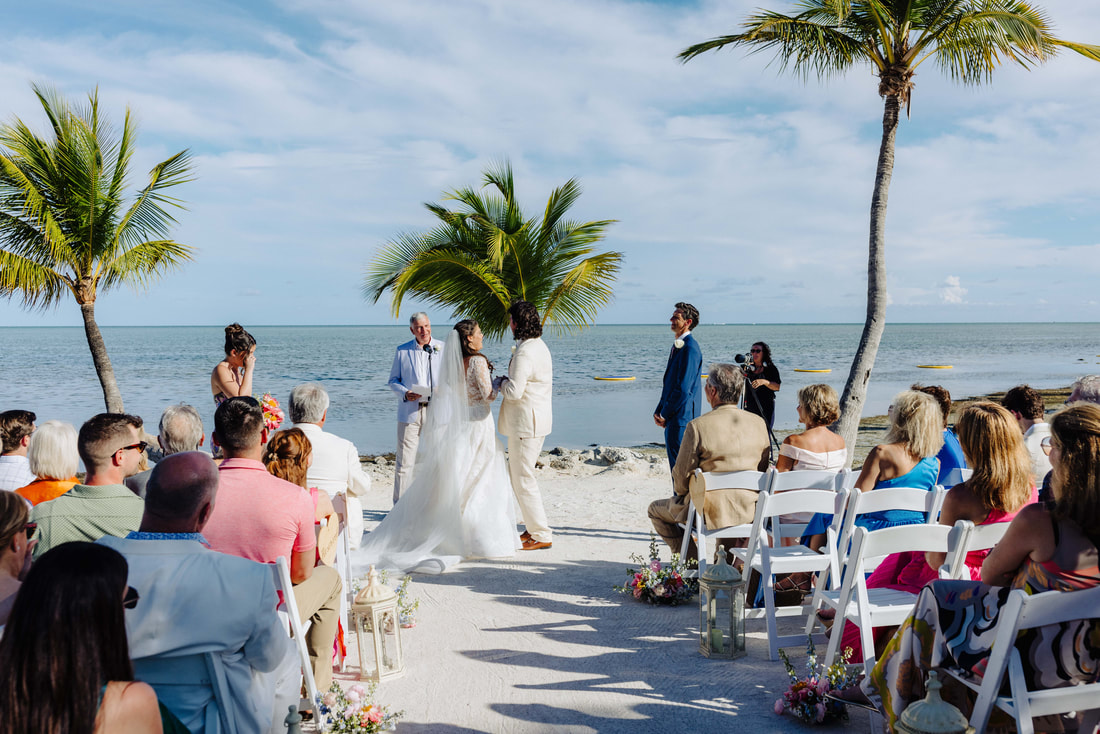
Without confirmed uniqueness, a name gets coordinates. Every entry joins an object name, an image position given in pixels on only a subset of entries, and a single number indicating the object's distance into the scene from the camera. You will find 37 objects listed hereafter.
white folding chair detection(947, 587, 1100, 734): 2.45
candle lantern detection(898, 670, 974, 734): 2.37
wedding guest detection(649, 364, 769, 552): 5.02
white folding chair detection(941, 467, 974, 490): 4.69
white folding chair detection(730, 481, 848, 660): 4.22
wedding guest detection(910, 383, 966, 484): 5.08
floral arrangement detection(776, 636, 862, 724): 3.45
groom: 6.72
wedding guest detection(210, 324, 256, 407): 6.32
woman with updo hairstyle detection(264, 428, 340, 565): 3.88
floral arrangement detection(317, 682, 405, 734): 3.34
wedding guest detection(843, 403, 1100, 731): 2.62
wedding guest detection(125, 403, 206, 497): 4.41
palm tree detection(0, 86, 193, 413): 8.66
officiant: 7.65
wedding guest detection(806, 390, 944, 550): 4.34
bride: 6.64
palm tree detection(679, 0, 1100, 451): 8.12
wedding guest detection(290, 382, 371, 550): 4.75
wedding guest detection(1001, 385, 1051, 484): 5.07
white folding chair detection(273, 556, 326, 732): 3.13
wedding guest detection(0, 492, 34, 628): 2.37
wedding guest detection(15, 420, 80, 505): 3.97
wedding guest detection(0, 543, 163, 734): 1.62
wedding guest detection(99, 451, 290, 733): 2.28
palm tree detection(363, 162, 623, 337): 8.91
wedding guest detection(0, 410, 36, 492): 4.55
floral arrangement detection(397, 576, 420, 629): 4.60
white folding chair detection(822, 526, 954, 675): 3.28
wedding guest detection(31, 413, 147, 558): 3.34
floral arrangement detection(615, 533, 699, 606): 5.25
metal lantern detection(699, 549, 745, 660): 4.18
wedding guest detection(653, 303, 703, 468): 7.22
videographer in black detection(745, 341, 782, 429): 7.99
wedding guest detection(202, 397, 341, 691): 3.33
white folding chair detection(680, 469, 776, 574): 4.75
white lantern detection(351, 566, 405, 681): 3.99
